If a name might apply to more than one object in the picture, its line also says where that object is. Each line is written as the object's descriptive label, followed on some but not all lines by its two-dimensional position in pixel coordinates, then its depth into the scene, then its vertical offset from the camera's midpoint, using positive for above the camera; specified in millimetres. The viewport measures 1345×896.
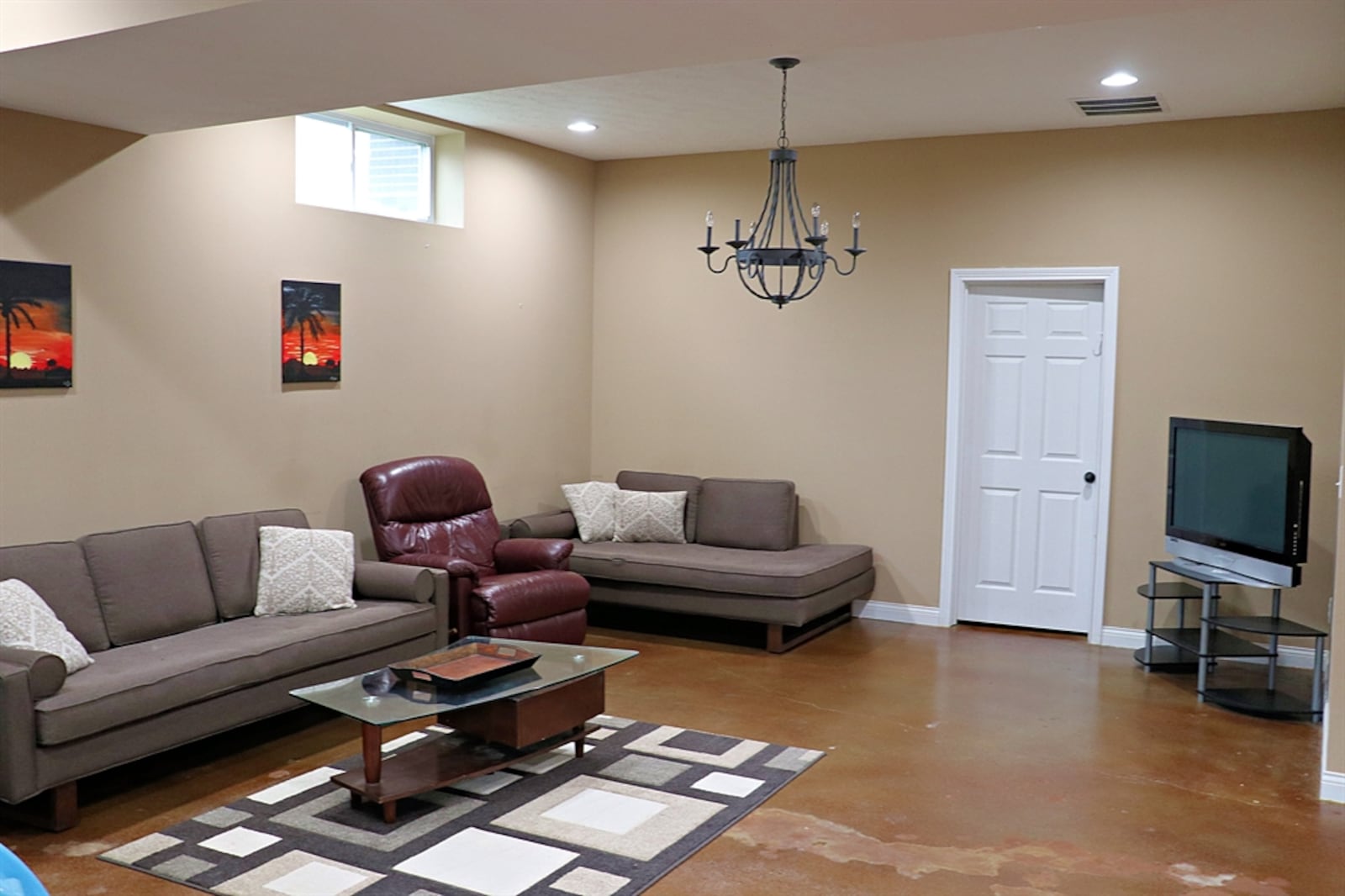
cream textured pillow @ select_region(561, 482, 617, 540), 6844 -731
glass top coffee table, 3736 -1113
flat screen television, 5164 -452
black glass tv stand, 5105 -1143
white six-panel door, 6457 -343
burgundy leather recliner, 5395 -845
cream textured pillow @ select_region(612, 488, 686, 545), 6809 -777
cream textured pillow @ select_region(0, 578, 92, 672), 3736 -823
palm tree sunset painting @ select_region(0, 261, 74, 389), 4339 +157
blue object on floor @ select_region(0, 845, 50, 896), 1502 -651
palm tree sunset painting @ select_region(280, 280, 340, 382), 5465 +202
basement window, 5676 +1049
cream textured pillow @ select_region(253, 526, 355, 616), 4828 -811
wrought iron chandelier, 5125 +667
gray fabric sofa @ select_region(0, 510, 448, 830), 3523 -970
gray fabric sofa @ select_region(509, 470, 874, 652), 6062 -940
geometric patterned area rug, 3328 -1385
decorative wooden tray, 3895 -968
